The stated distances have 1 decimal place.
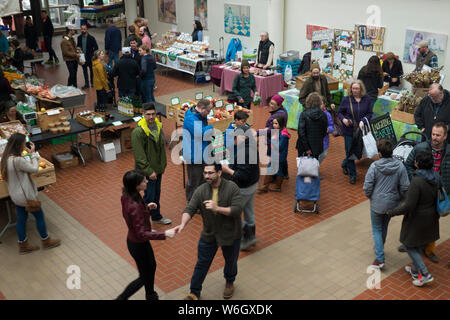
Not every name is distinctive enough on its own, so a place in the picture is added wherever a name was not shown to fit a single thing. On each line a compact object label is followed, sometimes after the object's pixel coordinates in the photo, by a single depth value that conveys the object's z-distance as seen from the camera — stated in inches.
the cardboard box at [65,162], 386.4
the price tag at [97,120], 378.9
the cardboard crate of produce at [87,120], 383.4
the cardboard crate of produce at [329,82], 460.3
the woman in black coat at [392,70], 481.4
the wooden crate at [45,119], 367.2
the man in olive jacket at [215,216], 205.6
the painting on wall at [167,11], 785.6
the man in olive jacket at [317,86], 394.0
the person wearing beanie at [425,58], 455.2
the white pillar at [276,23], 598.9
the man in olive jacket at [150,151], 275.0
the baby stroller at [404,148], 293.1
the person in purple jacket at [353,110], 346.3
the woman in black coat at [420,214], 224.2
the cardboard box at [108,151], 396.2
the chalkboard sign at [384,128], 358.3
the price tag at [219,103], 395.4
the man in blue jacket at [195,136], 283.7
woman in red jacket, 198.7
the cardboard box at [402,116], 381.1
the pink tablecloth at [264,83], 525.3
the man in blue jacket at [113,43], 619.2
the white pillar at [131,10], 846.3
